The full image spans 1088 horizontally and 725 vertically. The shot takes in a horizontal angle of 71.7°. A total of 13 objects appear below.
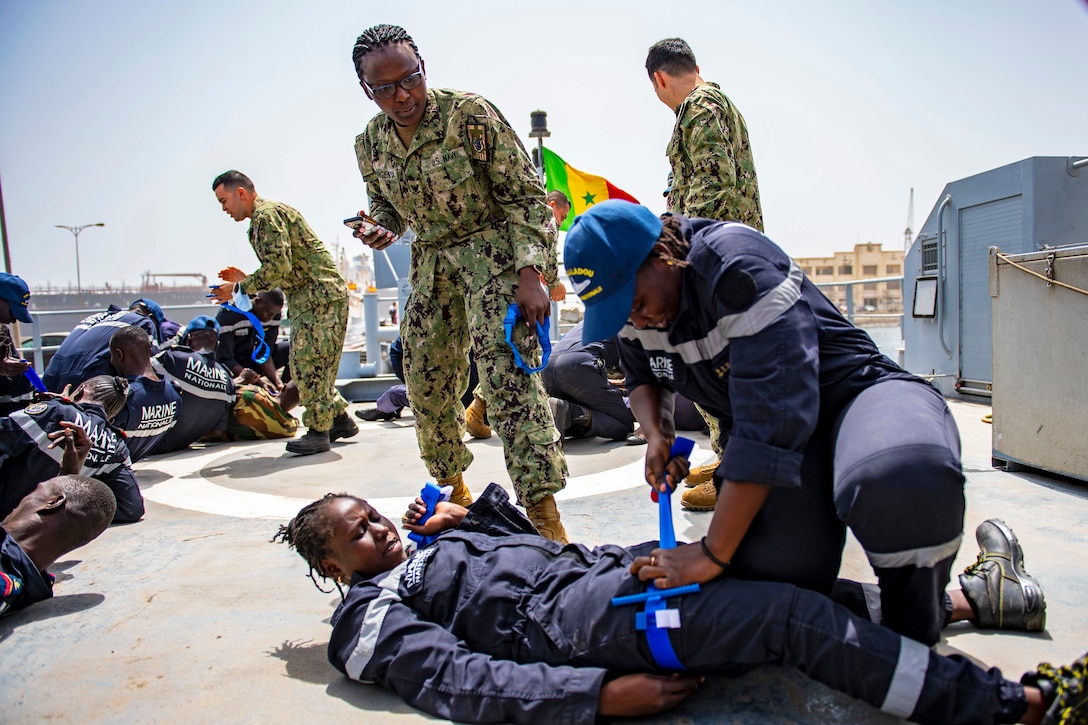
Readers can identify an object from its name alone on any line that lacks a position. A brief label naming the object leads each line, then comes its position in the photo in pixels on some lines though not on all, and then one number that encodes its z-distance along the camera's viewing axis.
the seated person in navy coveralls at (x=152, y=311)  6.07
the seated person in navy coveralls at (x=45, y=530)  2.37
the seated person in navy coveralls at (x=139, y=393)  4.51
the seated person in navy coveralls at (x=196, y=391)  5.29
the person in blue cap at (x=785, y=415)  1.60
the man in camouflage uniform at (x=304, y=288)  5.11
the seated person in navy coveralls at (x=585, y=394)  4.95
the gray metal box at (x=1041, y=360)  3.09
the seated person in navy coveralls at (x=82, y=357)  4.60
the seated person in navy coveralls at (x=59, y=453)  2.99
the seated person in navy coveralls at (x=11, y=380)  3.14
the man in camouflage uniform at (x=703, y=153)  3.42
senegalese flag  9.58
